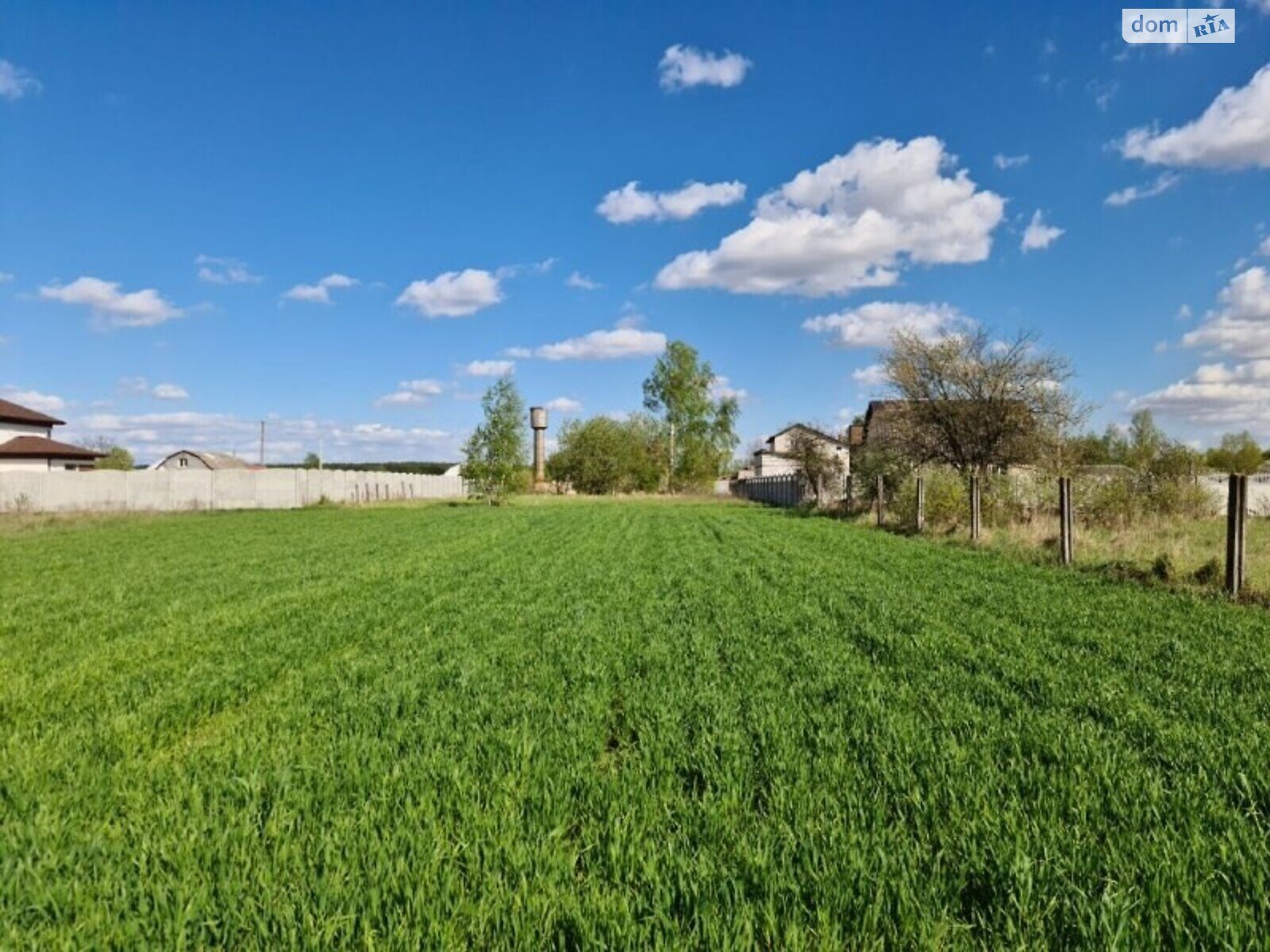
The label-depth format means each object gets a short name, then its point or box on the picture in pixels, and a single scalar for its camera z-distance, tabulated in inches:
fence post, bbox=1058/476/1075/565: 538.8
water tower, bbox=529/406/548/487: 3137.3
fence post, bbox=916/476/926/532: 861.2
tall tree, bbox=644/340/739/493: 2878.9
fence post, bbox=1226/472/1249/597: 382.9
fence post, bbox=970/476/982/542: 721.6
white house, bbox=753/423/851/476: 3725.4
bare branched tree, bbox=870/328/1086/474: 1152.2
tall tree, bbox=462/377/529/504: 2028.8
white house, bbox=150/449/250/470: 3422.7
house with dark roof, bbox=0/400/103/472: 1897.1
